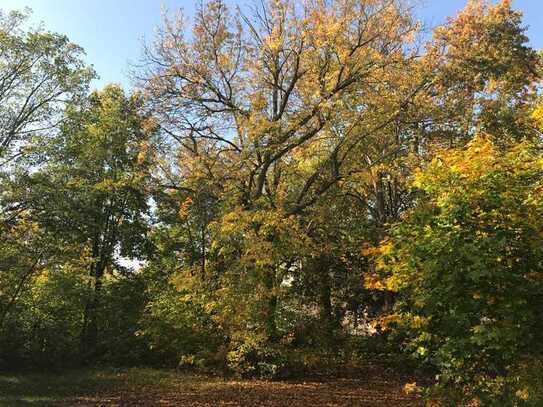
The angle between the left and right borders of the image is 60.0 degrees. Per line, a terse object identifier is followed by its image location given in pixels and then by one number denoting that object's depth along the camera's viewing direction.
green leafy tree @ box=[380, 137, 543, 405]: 4.93
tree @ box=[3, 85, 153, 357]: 14.35
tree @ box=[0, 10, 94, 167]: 15.70
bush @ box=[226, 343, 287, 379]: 13.34
